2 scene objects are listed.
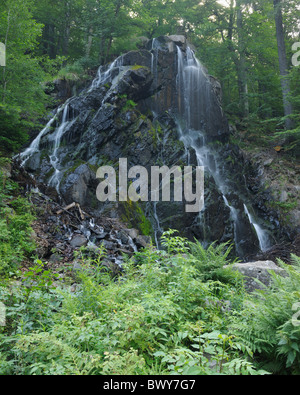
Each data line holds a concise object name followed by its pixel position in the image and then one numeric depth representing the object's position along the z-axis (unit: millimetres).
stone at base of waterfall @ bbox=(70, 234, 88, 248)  7637
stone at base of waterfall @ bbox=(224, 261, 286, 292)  5086
